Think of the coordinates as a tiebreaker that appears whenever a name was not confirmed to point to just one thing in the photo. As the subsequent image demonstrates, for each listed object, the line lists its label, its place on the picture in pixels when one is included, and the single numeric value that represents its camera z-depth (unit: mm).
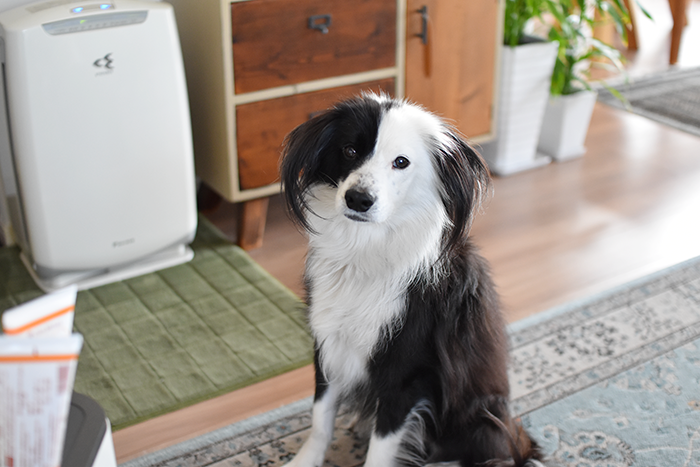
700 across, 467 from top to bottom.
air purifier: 1703
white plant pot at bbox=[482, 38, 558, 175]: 2615
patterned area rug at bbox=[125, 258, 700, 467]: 1433
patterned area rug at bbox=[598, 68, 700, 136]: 3273
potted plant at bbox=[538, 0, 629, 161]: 2691
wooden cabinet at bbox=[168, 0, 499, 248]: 1957
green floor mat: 1617
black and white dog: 1127
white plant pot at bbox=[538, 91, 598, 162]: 2803
